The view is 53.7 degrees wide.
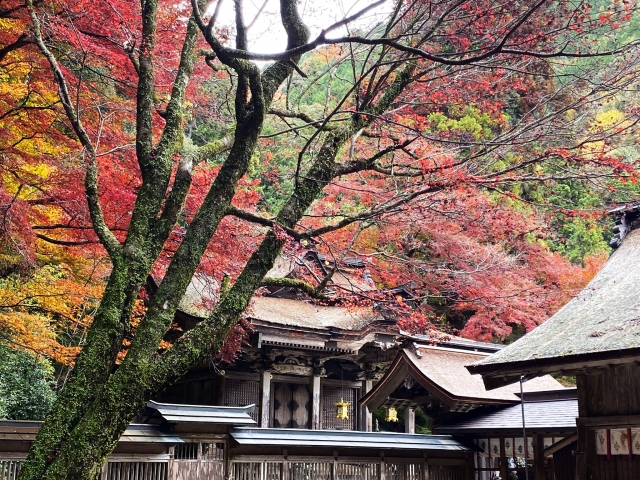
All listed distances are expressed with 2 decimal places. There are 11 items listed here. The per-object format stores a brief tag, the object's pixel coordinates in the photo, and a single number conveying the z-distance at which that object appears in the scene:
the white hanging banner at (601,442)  8.68
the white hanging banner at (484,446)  12.20
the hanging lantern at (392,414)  14.50
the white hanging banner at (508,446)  11.47
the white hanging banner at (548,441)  11.07
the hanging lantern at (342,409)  15.74
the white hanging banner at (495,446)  11.84
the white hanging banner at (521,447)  11.24
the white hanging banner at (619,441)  8.42
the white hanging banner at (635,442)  8.27
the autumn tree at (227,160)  4.97
